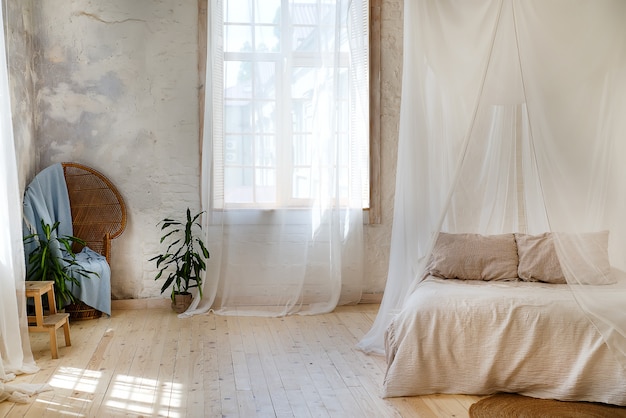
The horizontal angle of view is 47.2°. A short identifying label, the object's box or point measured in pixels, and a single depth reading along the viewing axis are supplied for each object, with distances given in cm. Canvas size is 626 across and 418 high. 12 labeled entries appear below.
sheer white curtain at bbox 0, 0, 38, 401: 409
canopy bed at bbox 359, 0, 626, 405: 355
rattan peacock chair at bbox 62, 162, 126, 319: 582
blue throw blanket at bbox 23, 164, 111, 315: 542
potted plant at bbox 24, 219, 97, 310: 514
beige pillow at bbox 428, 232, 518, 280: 459
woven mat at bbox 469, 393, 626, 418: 353
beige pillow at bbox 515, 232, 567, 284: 446
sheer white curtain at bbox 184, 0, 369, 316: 591
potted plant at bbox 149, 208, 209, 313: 573
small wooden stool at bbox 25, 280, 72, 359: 448
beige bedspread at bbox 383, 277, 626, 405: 369
